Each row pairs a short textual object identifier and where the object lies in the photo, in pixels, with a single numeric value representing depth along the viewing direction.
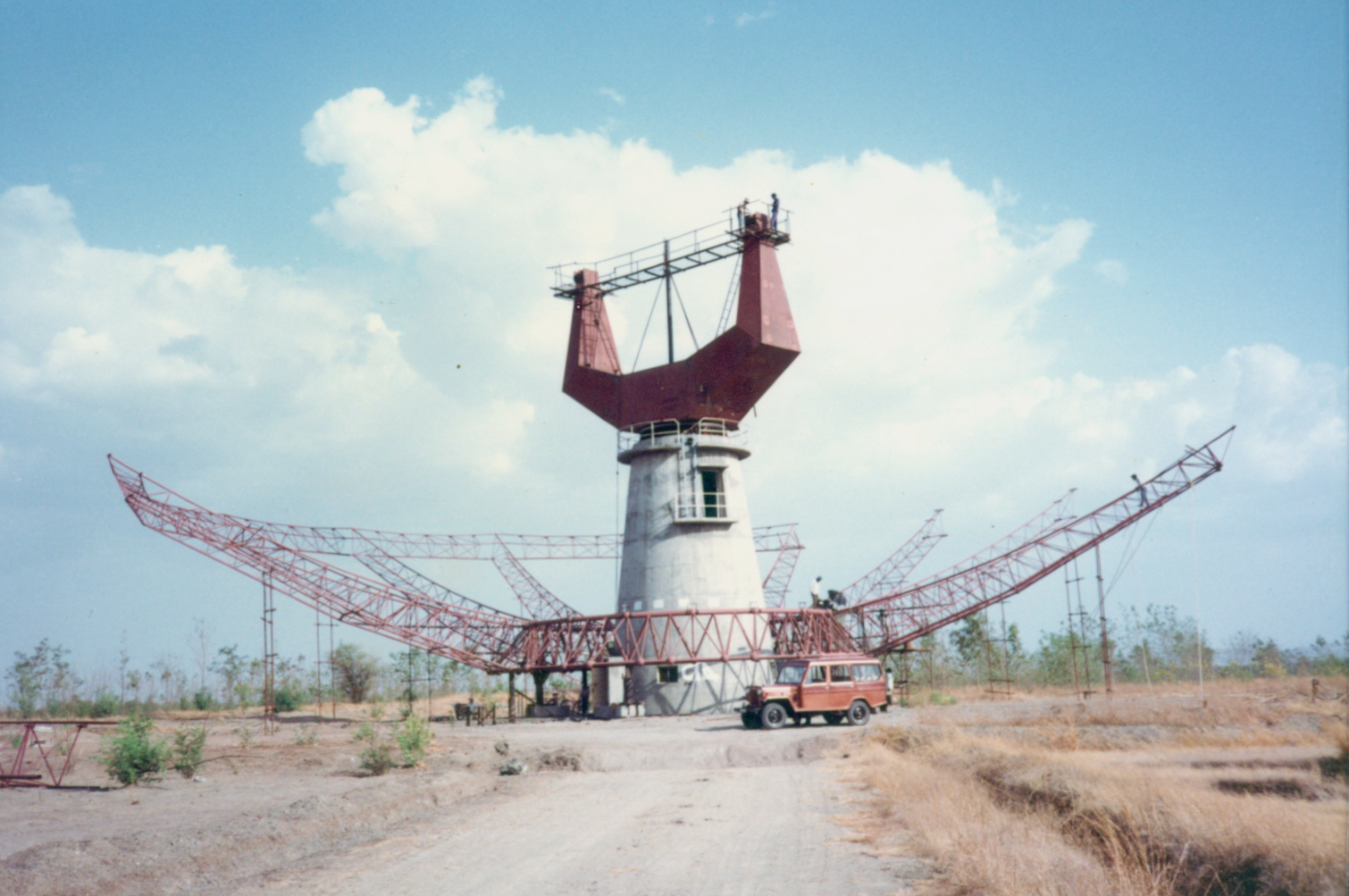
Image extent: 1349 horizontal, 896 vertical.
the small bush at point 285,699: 60.91
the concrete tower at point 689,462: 41.97
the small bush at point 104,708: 55.12
